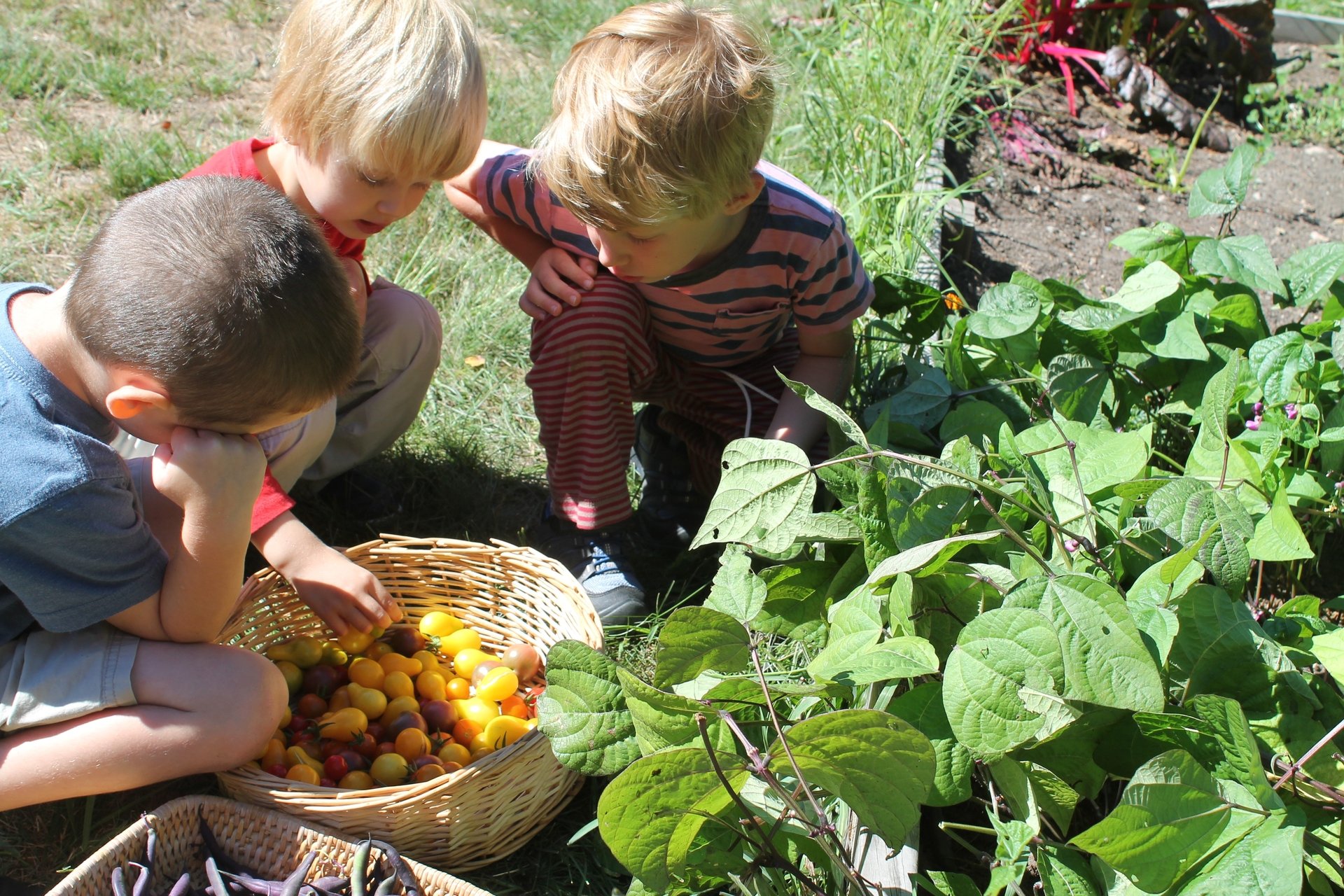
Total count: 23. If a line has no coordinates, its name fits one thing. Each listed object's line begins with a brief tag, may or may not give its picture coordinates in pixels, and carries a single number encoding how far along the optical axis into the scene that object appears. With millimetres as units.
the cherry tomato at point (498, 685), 1893
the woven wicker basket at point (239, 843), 1481
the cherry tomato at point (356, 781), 1699
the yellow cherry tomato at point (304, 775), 1655
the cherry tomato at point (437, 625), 2092
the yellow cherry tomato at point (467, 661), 1996
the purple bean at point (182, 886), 1468
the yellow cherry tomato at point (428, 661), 2020
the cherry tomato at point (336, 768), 1724
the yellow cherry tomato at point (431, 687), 1953
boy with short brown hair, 1364
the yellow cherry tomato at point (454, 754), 1815
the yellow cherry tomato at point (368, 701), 1858
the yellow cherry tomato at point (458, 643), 2062
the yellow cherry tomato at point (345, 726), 1792
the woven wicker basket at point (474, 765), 1548
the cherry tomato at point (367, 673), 1925
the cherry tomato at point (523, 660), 1958
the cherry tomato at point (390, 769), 1721
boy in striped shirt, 1688
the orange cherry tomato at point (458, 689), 1965
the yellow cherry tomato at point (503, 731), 1807
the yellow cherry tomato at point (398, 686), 1917
